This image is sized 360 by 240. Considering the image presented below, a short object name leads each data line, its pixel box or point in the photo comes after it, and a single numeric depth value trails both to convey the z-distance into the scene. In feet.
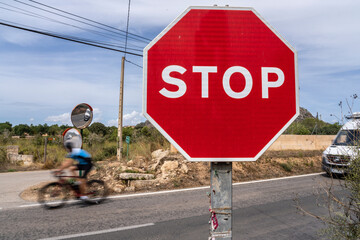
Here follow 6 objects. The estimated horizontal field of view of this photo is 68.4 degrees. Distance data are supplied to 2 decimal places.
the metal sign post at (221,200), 4.13
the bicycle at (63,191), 21.94
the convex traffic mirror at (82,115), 29.94
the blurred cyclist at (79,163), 22.82
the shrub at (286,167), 43.50
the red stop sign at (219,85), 4.25
